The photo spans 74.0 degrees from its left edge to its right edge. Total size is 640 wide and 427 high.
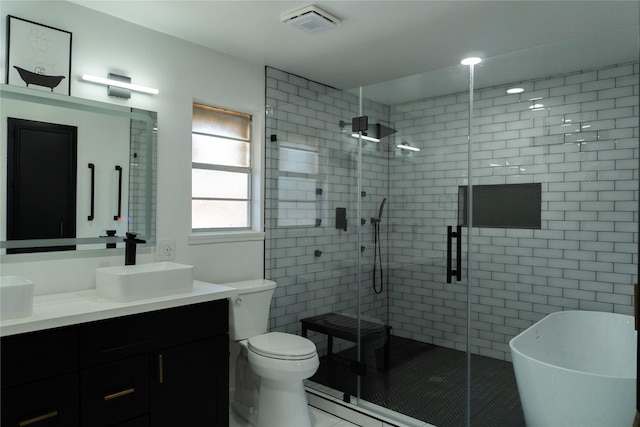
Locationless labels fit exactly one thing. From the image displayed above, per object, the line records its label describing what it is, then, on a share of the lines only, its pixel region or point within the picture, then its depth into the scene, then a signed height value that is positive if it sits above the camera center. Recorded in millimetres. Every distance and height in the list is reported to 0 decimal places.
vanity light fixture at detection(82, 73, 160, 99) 2516 +758
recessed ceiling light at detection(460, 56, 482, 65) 2507 +904
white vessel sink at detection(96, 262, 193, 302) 2143 -389
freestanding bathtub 2014 -829
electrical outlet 2824 -277
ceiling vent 2506 +1170
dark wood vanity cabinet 1793 -790
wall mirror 2213 +205
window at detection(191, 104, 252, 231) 3201 +315
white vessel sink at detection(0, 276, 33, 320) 1742 -391
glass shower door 2600 -237
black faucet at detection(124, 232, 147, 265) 2572 -246
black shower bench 2949 -888
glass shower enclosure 2262 -46
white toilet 2564 -942
